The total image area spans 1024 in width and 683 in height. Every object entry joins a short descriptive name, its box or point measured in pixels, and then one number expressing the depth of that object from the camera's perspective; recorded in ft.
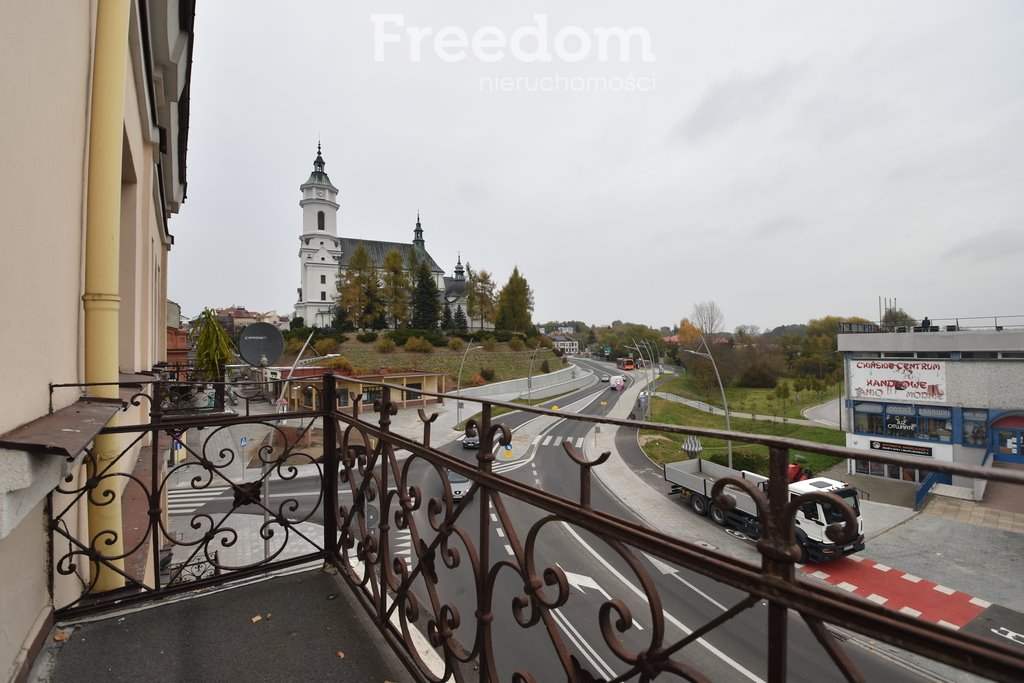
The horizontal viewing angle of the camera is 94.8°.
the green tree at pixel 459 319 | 220.84
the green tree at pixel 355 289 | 173.68
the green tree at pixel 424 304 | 187.32
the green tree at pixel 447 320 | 204.54
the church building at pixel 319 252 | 212.84
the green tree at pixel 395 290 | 180.45
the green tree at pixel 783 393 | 135.42
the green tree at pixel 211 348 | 45.06
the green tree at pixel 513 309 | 213.46
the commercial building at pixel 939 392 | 61.72
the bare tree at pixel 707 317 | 191.81
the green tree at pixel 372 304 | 176.45
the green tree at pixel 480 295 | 211.00
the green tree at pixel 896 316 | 151.97
